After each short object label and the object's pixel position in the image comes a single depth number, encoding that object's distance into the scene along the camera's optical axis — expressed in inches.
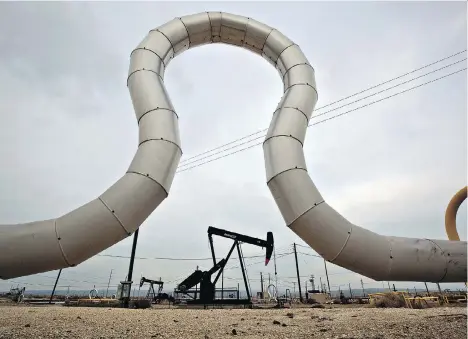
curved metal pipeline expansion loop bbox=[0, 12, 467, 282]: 164.9
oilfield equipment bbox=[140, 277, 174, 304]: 1389.6
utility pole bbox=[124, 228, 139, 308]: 1195.0
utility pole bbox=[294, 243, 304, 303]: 1801.6
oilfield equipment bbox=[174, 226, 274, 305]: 869.6
